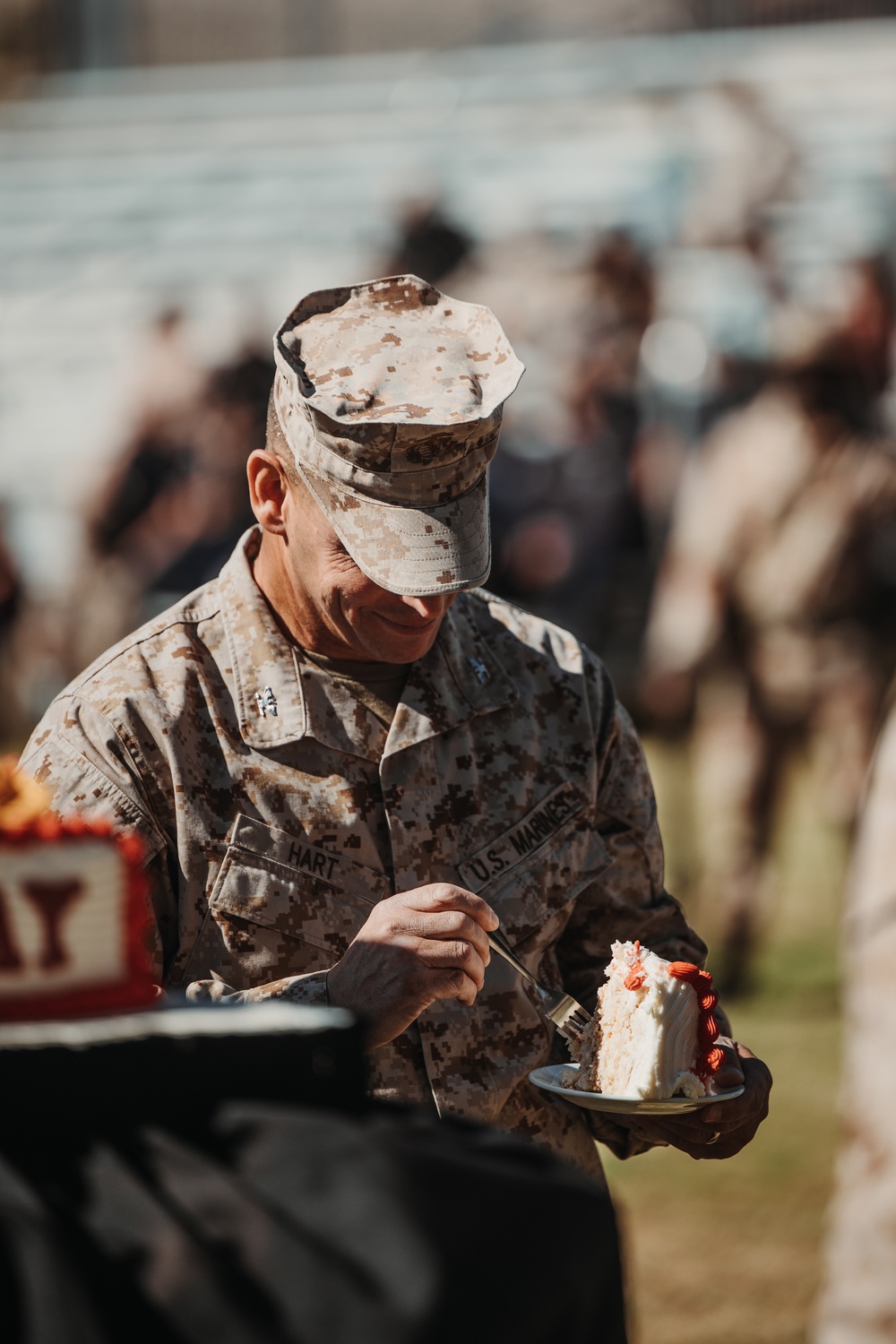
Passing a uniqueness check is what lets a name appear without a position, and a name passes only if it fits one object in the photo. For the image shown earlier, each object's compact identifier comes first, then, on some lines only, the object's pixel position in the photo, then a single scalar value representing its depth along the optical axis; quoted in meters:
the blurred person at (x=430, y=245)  23.87
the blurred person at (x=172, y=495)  20.77
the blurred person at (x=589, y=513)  21.72
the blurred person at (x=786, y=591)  16.86
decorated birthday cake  3.22
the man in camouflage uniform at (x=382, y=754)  4.90
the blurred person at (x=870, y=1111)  6.77
